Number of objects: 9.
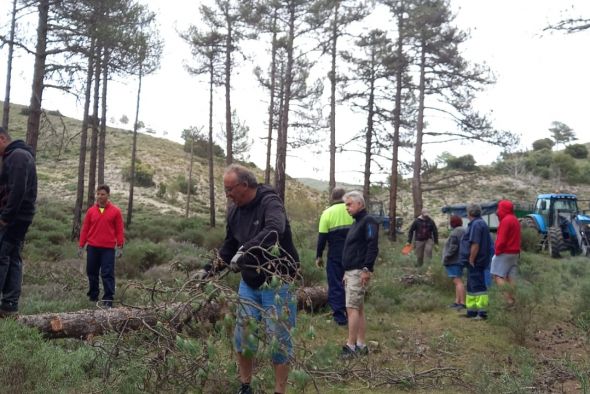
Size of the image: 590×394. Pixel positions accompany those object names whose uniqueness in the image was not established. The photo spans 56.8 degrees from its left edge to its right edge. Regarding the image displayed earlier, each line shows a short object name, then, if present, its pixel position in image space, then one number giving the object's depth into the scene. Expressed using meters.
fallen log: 5.11
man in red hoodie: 8.33
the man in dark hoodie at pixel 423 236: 12.30
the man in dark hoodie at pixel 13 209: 4.79
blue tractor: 18.20
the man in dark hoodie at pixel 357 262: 5.68
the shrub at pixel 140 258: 10.98
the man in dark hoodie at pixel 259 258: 3.33
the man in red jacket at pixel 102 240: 7.40
